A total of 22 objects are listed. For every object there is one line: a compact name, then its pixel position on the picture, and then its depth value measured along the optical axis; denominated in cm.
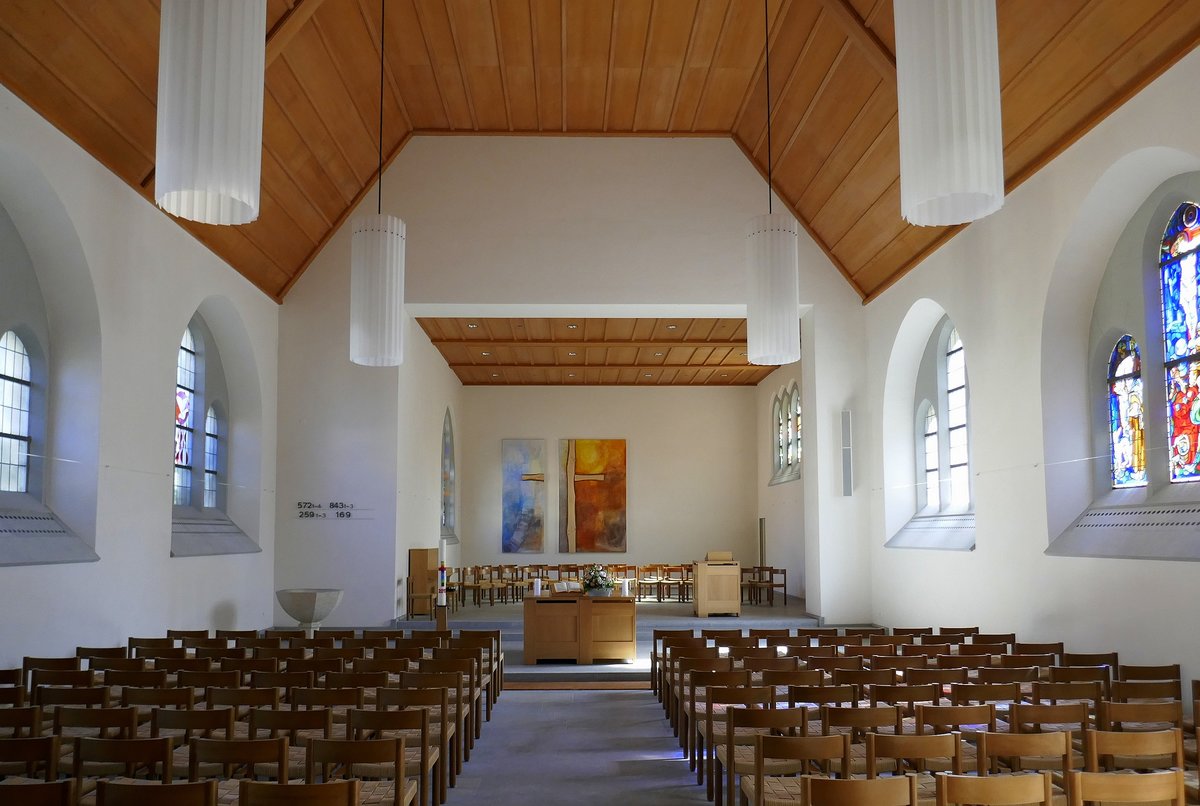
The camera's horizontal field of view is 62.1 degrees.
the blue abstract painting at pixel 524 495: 2386
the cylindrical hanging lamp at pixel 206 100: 627
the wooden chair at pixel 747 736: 504
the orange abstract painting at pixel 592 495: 2394
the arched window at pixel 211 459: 1323
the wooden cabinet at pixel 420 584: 1512
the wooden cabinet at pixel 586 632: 1166
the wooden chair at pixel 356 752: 441
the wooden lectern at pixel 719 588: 1543
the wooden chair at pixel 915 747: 436
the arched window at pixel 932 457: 1332
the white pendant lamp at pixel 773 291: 1047
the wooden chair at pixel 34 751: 427
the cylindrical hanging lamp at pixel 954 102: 606
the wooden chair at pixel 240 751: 427
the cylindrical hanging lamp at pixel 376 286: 1062
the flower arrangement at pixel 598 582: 1173
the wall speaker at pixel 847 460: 1445
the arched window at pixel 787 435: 1964
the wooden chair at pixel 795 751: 439
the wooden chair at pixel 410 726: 501
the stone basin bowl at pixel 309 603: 1220
